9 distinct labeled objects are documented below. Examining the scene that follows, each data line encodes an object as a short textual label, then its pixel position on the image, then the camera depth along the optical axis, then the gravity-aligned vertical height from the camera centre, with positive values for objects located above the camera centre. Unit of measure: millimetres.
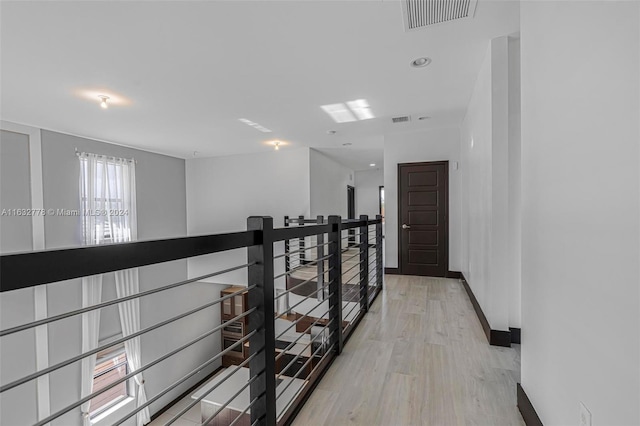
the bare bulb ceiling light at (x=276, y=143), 5699 +1347
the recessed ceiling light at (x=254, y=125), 4368 +1360
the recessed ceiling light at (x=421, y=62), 2639 +1350
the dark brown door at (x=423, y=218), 4781 -175
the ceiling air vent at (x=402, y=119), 4258 +1333
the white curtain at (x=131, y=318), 5305 -2000
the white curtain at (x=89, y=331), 4586 -1907
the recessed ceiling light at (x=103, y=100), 3354 +1330
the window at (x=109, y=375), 5004 -3039
